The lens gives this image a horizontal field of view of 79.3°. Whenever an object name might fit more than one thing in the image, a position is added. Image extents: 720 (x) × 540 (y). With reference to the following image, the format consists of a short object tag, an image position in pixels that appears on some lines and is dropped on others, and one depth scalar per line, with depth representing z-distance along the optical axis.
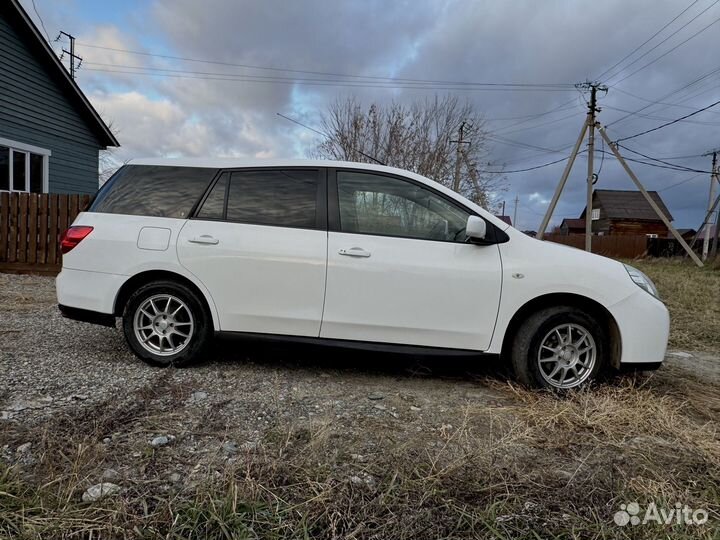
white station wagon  3.25
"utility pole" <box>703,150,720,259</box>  29.38
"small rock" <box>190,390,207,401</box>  2.99
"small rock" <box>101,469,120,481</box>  2.02
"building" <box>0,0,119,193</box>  10.57
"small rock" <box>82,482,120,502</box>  1.86
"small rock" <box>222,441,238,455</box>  2.31
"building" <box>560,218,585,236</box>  62.67
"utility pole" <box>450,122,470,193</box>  19.62
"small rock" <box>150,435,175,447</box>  2.35
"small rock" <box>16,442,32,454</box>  2.21
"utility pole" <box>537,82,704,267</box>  19.95
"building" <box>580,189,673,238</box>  49.75
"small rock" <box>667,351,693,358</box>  4.77
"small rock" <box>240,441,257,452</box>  2.32
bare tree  18.34
